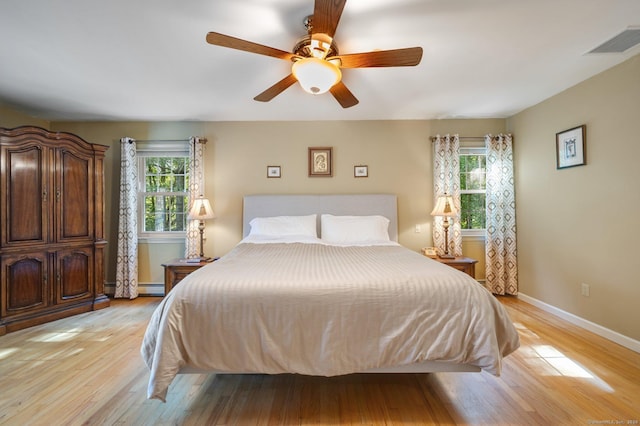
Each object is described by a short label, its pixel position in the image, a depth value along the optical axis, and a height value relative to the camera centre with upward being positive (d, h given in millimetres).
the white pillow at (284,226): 3426 -141
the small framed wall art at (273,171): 3900 +626
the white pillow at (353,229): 3336 -184
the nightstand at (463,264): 3205 -599
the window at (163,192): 4012 +355
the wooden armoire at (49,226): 2811 -102
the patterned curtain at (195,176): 3771 +552
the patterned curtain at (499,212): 3752 +1
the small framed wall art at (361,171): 3910 +615
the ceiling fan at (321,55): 1646 +1063
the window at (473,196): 4004 +248
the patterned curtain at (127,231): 3748 -200
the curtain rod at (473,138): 3904 +1068
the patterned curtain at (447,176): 3768 +515
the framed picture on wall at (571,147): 2781 +687
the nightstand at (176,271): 3131 -631
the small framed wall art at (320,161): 3887 +753
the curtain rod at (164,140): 3924 +1092
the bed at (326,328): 1540 -644
